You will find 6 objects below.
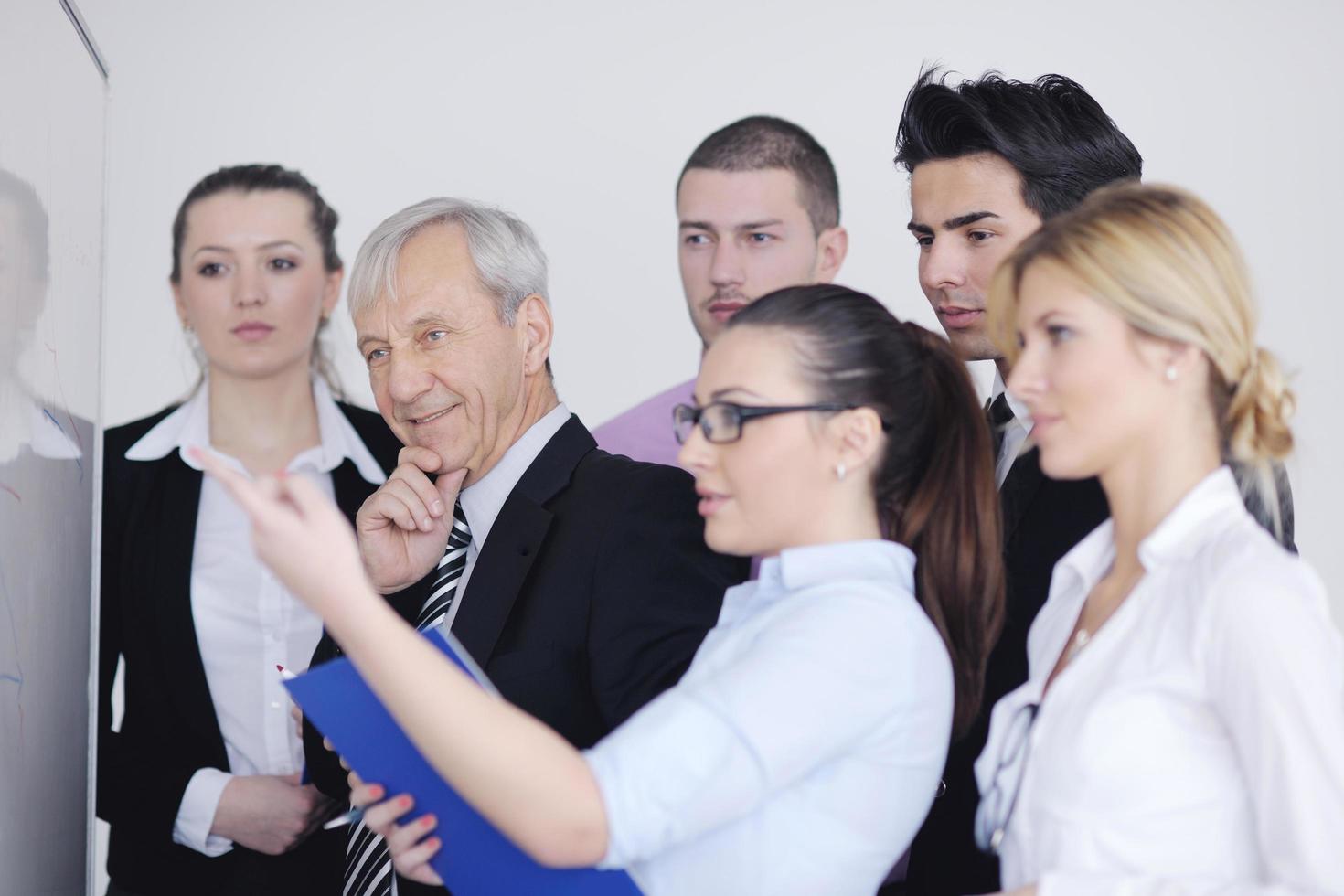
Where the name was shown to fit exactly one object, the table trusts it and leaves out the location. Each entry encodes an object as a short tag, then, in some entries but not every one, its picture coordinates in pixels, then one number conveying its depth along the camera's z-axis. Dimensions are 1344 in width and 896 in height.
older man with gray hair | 2.02
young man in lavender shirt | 3.44
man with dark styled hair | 2.38
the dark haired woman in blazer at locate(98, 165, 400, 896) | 2.86
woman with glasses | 1.30
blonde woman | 1.26
